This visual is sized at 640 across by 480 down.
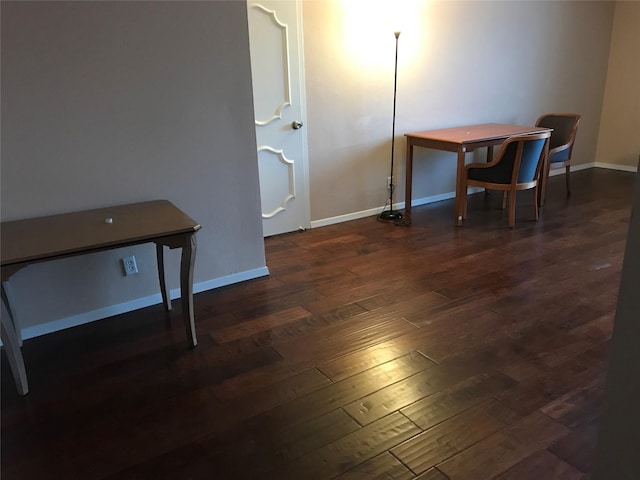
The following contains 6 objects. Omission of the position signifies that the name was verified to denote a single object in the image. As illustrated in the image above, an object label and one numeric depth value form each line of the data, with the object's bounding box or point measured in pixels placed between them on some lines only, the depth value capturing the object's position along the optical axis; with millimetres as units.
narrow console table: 2071
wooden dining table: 4191
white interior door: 3711
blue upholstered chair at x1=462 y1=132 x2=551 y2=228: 4012
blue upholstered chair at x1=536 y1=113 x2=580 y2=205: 4949
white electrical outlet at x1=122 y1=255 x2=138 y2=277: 2842
